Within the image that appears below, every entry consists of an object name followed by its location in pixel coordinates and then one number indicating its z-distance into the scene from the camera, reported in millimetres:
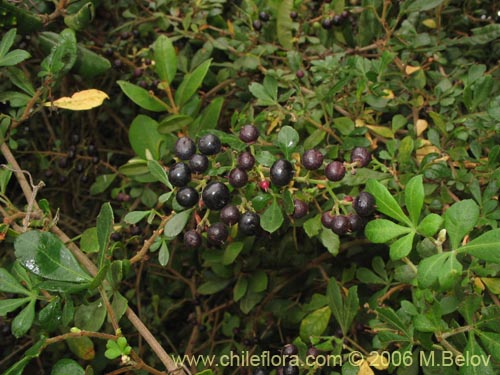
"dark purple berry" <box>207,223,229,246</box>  163
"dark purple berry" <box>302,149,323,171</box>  159
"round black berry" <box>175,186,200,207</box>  161
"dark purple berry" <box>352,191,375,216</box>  154
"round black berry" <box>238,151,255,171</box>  157
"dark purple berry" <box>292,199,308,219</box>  163
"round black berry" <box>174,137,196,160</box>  167
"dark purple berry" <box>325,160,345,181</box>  158
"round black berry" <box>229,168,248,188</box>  154
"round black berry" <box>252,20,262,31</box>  238
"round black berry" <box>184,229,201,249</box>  164
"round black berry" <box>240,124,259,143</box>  163
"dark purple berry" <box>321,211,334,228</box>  165
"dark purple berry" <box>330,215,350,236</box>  159
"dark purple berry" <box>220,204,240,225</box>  158
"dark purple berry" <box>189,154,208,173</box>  159
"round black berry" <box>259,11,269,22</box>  243
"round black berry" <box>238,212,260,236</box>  158
